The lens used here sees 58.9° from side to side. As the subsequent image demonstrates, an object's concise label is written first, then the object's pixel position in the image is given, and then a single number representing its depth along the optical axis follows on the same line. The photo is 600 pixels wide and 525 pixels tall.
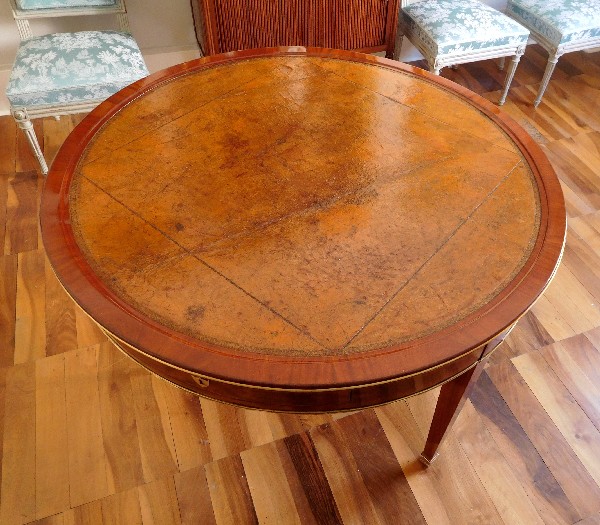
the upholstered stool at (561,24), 2.05
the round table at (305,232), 0.78
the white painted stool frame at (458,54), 1.99
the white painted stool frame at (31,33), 1.70
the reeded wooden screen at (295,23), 1.87
